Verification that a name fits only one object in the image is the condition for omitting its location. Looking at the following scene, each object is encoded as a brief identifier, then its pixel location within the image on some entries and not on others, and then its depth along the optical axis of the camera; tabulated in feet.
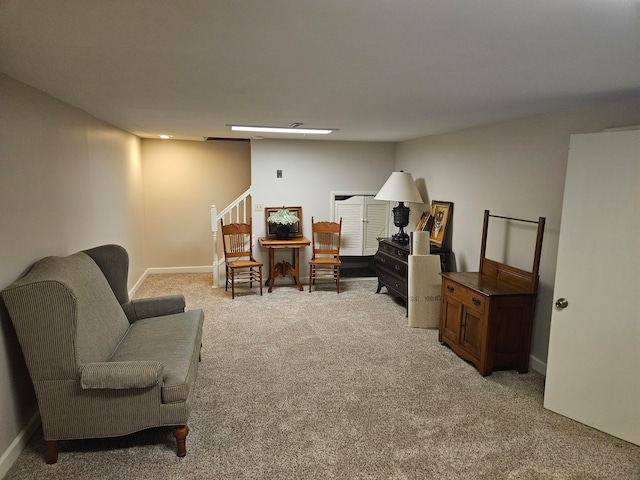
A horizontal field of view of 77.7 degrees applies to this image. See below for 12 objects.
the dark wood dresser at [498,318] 10.43
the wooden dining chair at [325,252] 18.40
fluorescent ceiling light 14.52
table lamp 16.90
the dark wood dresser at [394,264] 15.51
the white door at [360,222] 20.15
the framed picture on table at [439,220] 15.60
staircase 18.61
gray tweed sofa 6.89
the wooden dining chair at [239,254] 17.92
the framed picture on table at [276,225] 19.29
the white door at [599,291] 7.77
